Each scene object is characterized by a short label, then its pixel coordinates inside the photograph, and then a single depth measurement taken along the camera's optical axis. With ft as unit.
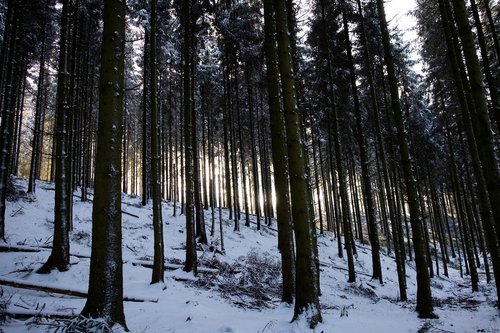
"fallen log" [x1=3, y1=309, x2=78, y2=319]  14.46
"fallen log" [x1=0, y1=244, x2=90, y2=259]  26.91
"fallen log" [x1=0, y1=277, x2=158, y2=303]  19.47
